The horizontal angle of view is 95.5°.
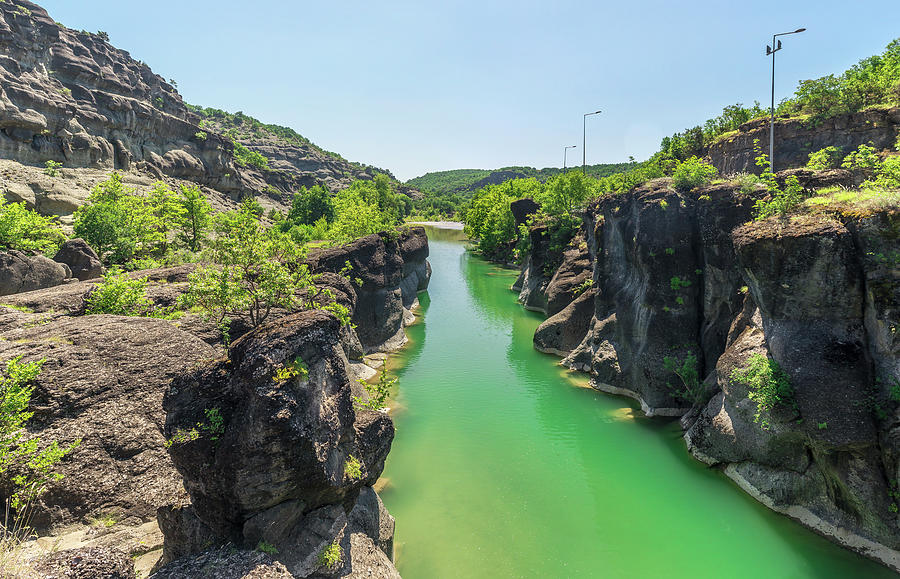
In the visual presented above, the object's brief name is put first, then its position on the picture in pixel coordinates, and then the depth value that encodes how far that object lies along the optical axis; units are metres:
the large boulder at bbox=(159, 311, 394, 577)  7.51
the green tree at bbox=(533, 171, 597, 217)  45.69
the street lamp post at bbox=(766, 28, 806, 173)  21.42
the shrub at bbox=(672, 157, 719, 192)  19.84
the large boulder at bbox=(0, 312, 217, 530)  8.45
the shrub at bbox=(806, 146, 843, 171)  15.63
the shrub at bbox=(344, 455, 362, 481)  9.12
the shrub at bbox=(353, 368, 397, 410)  11.55
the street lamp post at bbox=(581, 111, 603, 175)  41.52
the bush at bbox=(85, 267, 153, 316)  12.81
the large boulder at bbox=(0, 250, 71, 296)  16.00
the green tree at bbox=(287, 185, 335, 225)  65.31
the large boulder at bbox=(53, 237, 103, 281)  19.19
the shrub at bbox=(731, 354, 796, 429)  12.64
